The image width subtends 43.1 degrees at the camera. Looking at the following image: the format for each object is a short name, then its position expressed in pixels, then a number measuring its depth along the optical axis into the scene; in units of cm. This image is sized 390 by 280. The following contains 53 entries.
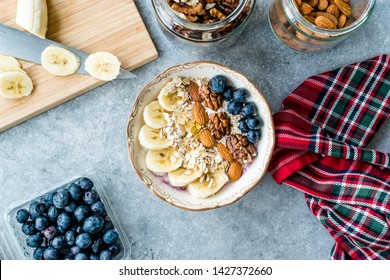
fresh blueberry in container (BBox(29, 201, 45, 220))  115
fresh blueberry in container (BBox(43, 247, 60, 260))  115
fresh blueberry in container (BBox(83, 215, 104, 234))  114
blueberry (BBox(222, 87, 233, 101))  114
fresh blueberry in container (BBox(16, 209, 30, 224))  116
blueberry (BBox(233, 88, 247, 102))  112
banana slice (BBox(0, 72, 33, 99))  115
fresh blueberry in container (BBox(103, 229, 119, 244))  116
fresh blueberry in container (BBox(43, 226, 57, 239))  115
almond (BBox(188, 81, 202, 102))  115
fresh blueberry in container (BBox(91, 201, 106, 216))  116
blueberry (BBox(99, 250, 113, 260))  116
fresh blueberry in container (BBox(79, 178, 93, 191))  117
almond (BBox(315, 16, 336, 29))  108
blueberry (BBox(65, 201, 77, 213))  116
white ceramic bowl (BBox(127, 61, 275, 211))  112
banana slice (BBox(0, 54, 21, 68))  117
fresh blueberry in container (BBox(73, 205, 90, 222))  115
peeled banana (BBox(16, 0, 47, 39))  113
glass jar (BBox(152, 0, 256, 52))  105
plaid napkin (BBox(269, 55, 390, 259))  117
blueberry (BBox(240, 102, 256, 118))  112
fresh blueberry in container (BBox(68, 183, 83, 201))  116
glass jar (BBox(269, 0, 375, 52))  107
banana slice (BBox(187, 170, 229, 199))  113
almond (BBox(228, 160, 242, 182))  114
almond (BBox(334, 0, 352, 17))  111
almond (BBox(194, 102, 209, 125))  113
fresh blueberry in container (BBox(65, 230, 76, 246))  115
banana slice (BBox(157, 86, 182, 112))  114
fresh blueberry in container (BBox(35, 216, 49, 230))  114
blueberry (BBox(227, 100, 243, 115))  113
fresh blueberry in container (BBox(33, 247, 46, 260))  117
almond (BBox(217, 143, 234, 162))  114
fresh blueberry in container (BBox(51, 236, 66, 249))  115
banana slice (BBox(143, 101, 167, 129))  113
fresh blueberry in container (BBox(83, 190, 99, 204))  116
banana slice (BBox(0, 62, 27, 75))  117
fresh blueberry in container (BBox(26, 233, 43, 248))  115
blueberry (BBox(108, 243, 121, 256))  117
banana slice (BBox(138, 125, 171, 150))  113
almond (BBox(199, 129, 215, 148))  113
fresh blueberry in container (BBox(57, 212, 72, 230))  114
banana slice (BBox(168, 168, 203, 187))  113
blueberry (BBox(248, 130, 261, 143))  112
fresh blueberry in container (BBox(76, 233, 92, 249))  114
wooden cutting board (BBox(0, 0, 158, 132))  119
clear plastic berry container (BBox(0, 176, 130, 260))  120
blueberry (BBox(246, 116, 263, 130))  112
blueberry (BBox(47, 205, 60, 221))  115
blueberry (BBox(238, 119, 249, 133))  113
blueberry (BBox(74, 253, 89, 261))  115
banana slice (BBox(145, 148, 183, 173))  114
